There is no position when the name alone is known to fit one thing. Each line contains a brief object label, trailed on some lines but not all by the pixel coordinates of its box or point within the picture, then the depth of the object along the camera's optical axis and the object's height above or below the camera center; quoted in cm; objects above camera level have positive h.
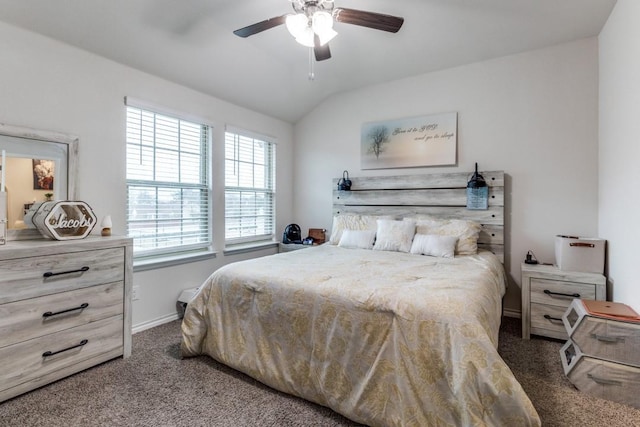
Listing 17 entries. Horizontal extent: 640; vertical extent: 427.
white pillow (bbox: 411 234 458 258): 292 -33
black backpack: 437 -33
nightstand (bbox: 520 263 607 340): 249 -67
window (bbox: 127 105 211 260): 292 +26
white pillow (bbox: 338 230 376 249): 341 -31
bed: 133 -66
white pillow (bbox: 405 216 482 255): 303 -19
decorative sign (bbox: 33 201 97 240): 212 -7
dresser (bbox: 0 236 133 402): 182 -63
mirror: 216 +30
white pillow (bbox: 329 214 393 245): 370 -15
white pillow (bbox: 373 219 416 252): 319 -26
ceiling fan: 200 +125
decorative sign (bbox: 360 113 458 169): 353 +83
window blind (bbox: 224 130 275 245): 384 +30
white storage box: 254 -36
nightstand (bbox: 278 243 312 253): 415 -48
